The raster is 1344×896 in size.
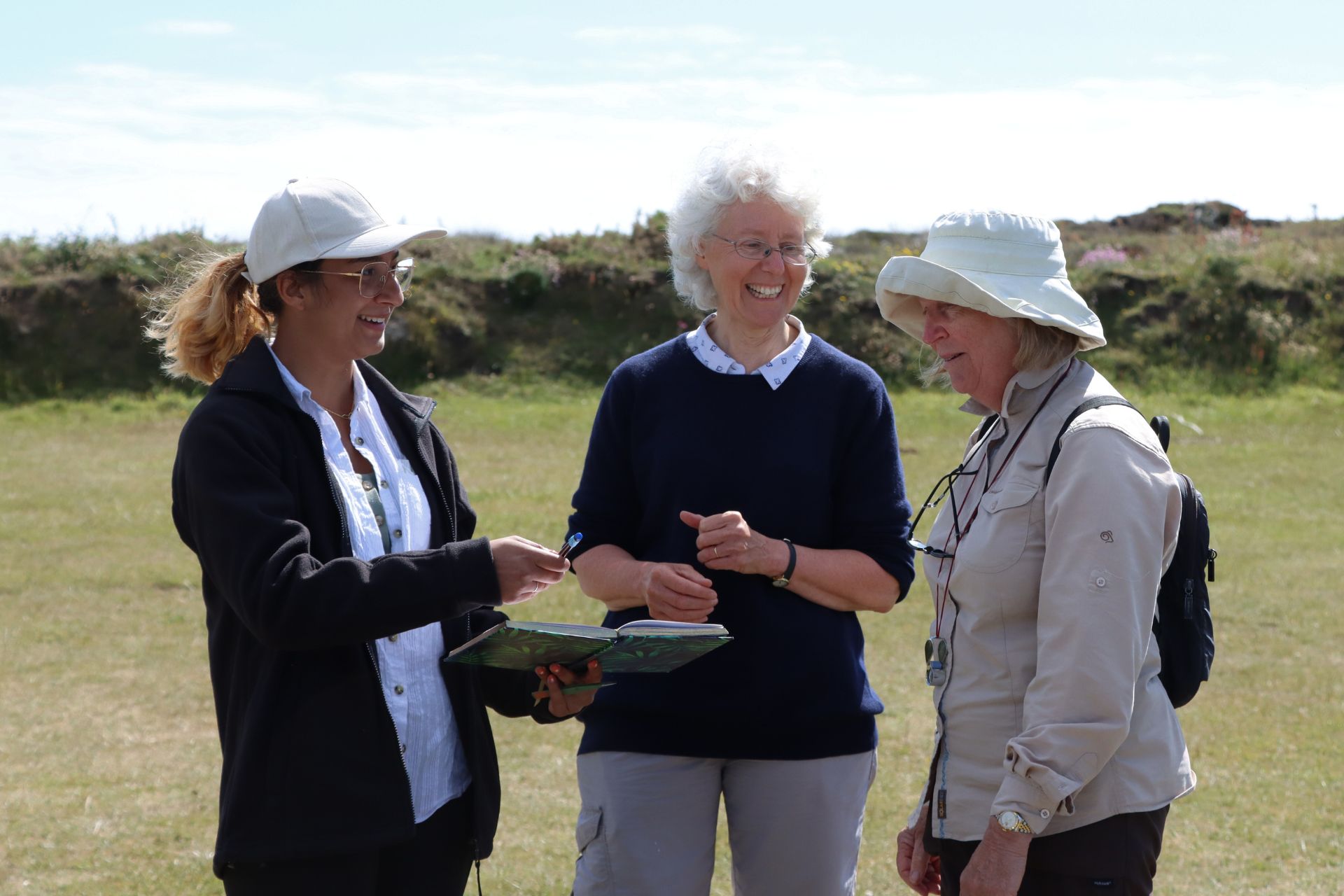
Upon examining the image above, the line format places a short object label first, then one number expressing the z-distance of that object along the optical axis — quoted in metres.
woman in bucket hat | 2.26
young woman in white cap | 2.29
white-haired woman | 2.84
